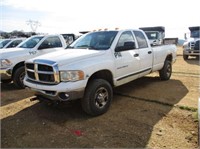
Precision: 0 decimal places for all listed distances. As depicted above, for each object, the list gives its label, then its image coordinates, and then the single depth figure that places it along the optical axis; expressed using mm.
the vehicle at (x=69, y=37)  8658
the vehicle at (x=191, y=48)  9550
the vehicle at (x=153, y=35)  12336
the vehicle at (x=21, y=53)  4714
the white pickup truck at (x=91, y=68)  2856
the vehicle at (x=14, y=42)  7386
